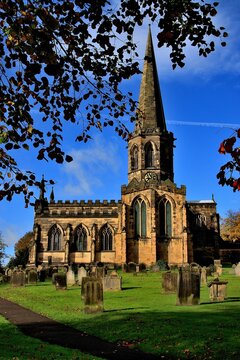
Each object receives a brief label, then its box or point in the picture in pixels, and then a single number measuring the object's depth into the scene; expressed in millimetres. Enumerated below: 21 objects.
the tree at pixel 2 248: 69575
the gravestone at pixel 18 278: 27375
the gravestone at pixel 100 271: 23903
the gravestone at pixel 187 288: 14445
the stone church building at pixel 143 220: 46781
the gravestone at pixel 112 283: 21516
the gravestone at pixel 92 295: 13814
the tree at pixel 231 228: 60656
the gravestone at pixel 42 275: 31016
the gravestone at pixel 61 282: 22969
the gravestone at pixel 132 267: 38512
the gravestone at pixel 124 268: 38188
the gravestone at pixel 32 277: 29219
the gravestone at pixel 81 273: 25953
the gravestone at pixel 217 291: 15898
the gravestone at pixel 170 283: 19156
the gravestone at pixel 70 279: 26255
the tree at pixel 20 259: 59181
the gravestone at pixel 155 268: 38656
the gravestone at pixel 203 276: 24728
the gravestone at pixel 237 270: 29661
